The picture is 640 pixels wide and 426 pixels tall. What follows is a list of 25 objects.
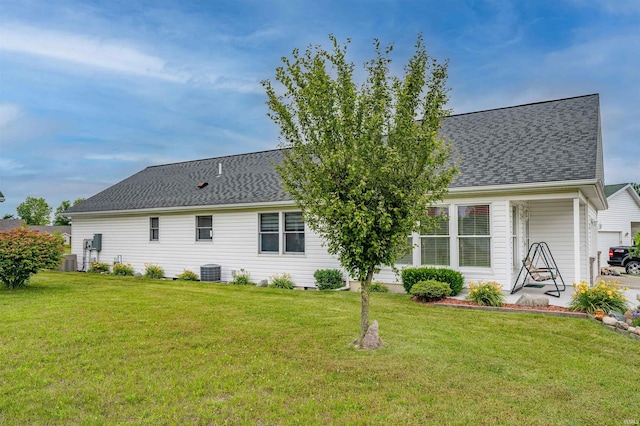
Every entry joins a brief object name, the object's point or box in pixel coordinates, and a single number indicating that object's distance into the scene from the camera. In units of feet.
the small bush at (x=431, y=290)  31.17
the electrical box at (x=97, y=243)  59.88
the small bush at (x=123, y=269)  55.36
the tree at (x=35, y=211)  248.93
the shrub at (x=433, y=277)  33.04
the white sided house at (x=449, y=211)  33.12
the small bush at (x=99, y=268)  58.85
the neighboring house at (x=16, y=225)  135.52
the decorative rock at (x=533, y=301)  28.66
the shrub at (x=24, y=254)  36.96
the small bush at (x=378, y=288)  37.37
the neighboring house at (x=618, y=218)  76.18
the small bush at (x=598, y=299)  25.99
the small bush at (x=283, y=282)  42.37
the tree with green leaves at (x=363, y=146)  17.65
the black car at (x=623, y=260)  60.80
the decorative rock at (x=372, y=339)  18.80
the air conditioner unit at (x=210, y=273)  47.50
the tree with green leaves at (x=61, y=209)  229.88
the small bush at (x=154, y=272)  52.47
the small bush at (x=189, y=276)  49.29
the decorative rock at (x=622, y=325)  22.66
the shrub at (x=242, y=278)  45.39
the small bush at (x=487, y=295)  29.37
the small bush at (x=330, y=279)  40.01
